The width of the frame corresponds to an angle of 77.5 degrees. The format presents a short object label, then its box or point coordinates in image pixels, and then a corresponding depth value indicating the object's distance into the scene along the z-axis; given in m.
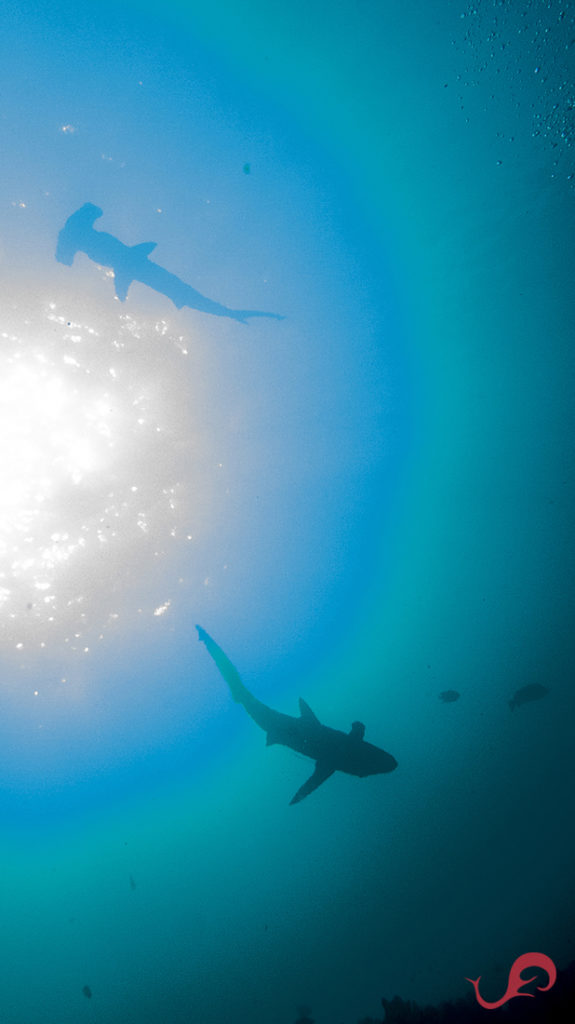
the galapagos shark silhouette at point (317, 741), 8.28
